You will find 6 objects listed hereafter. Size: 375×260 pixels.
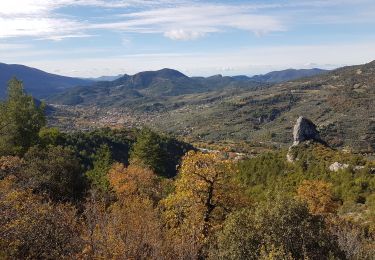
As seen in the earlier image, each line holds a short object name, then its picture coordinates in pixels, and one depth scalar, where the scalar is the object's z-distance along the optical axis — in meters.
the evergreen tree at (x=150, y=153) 69.44
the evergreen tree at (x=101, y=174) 41.47
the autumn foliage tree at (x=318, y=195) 37.69
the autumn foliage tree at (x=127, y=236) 16.02
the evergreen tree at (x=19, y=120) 50.31
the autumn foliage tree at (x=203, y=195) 25.00
